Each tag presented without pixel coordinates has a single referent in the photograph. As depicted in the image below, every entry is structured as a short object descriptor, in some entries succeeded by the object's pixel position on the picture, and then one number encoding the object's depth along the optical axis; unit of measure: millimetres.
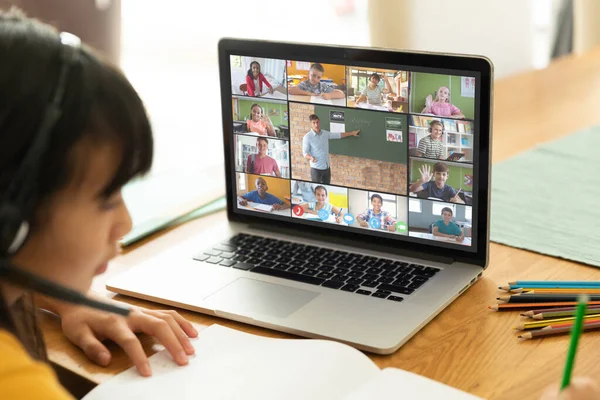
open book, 1220
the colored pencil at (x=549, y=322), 1309
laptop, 1366
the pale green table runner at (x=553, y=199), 1504
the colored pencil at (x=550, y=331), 1302
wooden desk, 1246
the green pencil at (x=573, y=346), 1077
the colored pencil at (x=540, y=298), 1333
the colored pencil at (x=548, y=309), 1321
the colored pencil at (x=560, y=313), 1315
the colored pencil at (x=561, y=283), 1359
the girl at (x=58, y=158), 1041
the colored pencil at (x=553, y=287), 1356
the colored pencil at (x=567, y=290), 1348
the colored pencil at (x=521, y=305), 1327
